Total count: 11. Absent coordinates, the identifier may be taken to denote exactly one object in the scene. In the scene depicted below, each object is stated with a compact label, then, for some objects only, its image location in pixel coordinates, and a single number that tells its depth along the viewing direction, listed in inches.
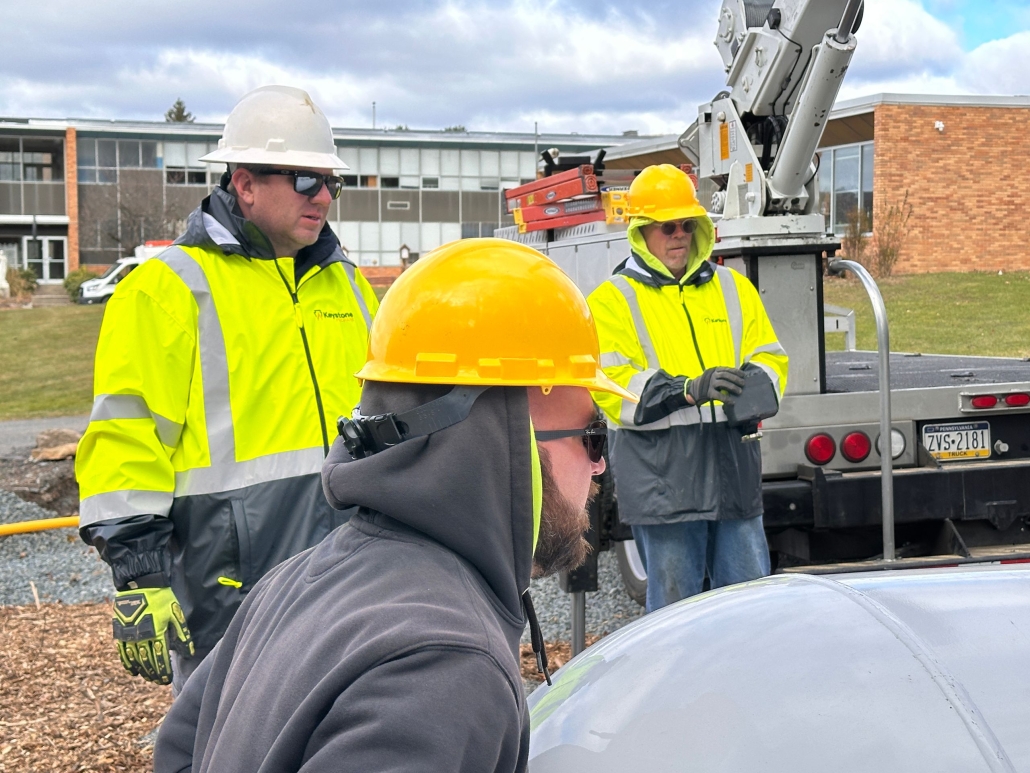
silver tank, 60.9
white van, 1455.5
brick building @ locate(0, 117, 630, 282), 2007.9
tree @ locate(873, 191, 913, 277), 1032.2
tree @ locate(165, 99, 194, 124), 3398.1
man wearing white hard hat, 118.8
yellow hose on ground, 282.8
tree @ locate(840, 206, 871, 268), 1039.0
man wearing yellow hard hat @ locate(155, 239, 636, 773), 49.8
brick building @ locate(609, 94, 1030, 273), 1160.8
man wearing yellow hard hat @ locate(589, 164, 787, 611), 191.3
